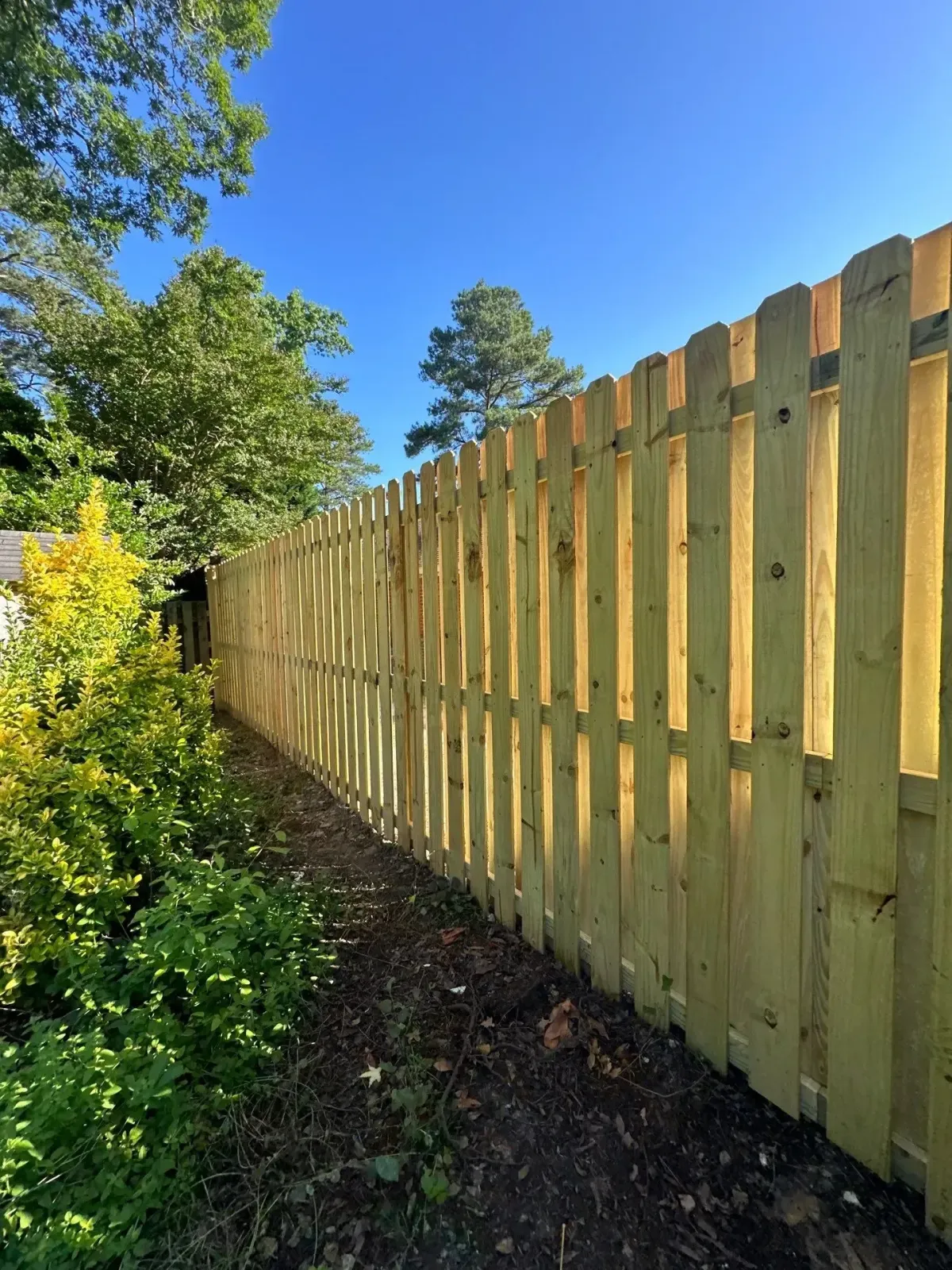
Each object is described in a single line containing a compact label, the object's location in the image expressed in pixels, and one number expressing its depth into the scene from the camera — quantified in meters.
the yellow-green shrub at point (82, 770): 1.97
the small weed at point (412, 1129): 1.32
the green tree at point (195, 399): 9.97
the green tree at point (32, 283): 13.09
